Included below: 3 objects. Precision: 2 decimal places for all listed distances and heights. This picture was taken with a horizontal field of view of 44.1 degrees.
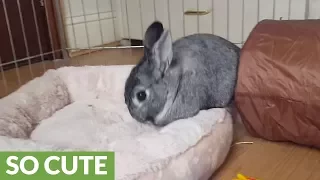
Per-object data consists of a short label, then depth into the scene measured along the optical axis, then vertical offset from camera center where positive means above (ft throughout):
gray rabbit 3.53 -1.03
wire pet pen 6.16 -0.93
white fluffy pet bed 2.85 -1.33
